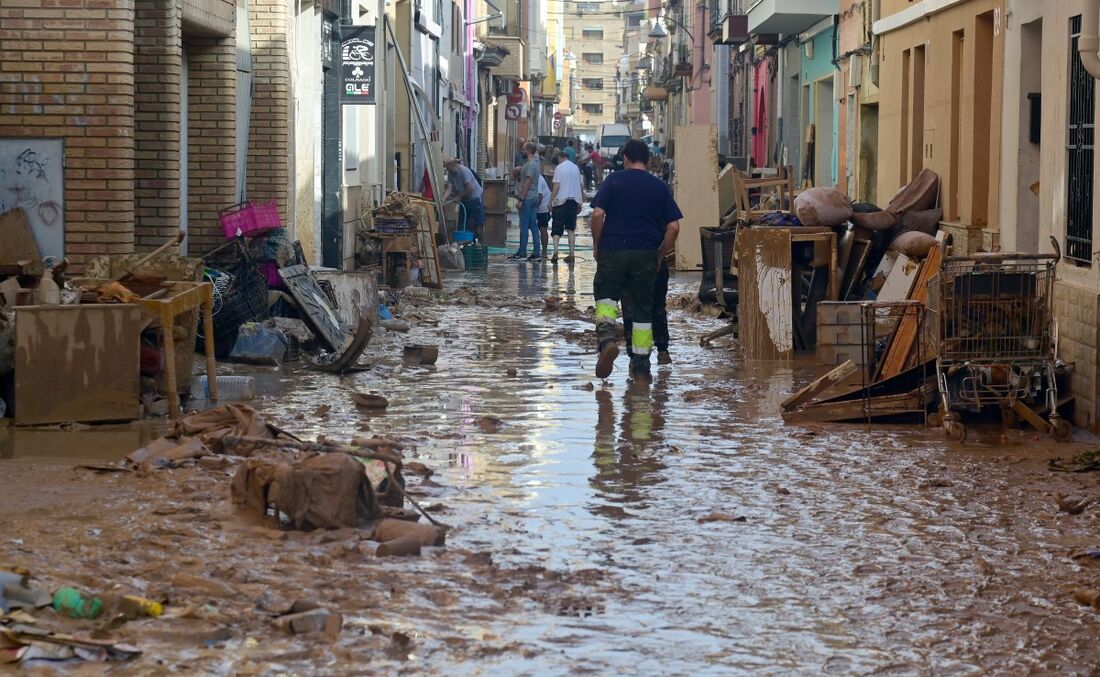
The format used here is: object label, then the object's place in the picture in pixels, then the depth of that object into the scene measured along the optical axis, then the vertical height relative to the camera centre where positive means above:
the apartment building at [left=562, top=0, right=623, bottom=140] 151.25 +18.24
